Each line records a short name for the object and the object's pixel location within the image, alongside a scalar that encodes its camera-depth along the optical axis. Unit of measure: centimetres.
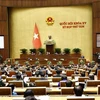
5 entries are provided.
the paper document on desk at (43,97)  654
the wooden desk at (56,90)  848
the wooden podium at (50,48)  2750
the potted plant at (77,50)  2708
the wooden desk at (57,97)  661
